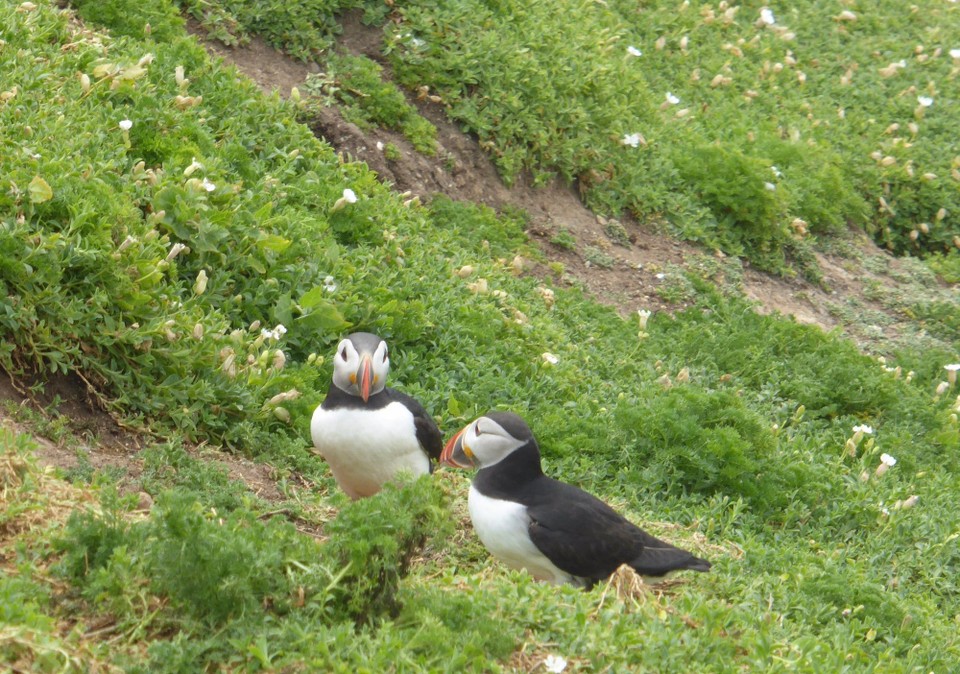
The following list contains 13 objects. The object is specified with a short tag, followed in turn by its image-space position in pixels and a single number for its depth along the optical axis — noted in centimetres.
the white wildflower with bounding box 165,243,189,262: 1284
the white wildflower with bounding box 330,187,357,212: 1591
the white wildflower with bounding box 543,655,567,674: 816
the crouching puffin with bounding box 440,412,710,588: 1051
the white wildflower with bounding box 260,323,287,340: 1330
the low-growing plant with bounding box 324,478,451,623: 822
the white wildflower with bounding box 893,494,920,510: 1430
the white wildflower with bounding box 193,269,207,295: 1298
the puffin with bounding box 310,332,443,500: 1142
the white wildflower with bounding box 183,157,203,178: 1391
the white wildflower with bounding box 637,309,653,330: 1786
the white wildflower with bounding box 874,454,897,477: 1499
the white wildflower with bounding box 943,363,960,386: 1890
